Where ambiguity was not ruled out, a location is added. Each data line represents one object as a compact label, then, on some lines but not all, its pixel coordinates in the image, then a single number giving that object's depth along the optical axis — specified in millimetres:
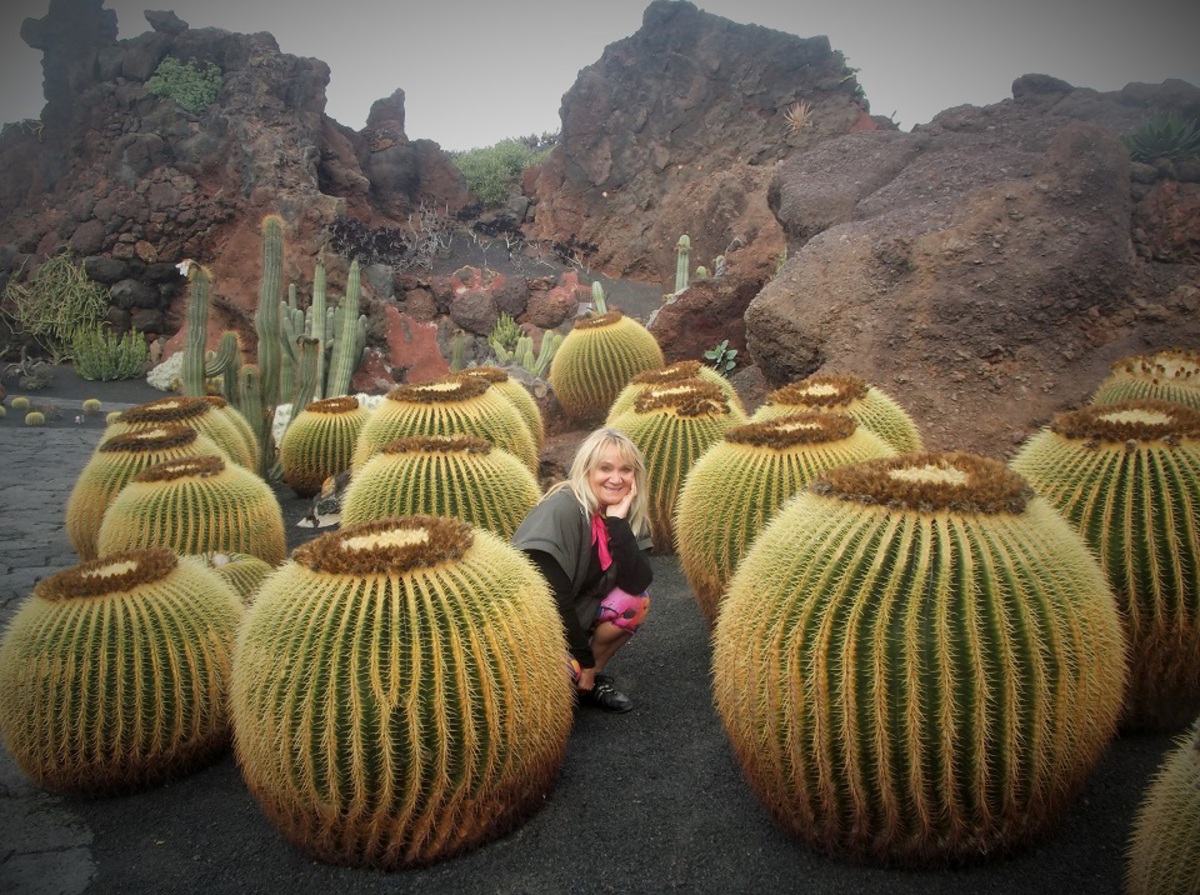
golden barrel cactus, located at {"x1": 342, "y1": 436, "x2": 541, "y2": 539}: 4234
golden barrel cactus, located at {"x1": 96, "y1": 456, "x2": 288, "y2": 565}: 4688
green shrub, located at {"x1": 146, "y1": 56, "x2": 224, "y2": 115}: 17734
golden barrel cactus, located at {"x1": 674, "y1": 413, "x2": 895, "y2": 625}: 3844
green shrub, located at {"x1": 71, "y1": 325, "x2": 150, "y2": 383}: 15180
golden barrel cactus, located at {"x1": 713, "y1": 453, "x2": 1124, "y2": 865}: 2256
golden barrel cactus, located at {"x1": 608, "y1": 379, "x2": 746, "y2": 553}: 5359
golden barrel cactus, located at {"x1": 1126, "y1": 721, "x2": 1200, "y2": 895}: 1841
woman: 3405
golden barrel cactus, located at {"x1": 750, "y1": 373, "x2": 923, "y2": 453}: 4758
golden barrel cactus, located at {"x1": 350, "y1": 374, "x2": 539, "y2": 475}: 5379
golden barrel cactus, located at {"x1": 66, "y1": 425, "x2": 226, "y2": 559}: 5410
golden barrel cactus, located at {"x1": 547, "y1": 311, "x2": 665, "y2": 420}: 8430
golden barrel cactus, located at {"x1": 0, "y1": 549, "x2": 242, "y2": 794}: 3092
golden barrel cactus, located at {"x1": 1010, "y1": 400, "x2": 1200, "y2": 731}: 2889
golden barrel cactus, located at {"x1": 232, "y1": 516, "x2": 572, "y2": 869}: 2510
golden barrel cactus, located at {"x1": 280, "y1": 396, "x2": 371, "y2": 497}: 7398
